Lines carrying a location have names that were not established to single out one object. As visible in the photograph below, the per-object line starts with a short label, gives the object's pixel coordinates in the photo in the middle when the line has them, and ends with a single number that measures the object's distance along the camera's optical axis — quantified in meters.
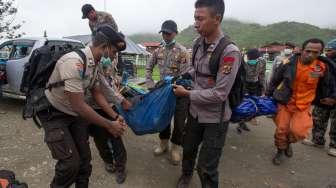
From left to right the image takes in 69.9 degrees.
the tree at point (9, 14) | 9.87
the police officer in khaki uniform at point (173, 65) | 3.38
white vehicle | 5.23
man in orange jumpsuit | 3.32
